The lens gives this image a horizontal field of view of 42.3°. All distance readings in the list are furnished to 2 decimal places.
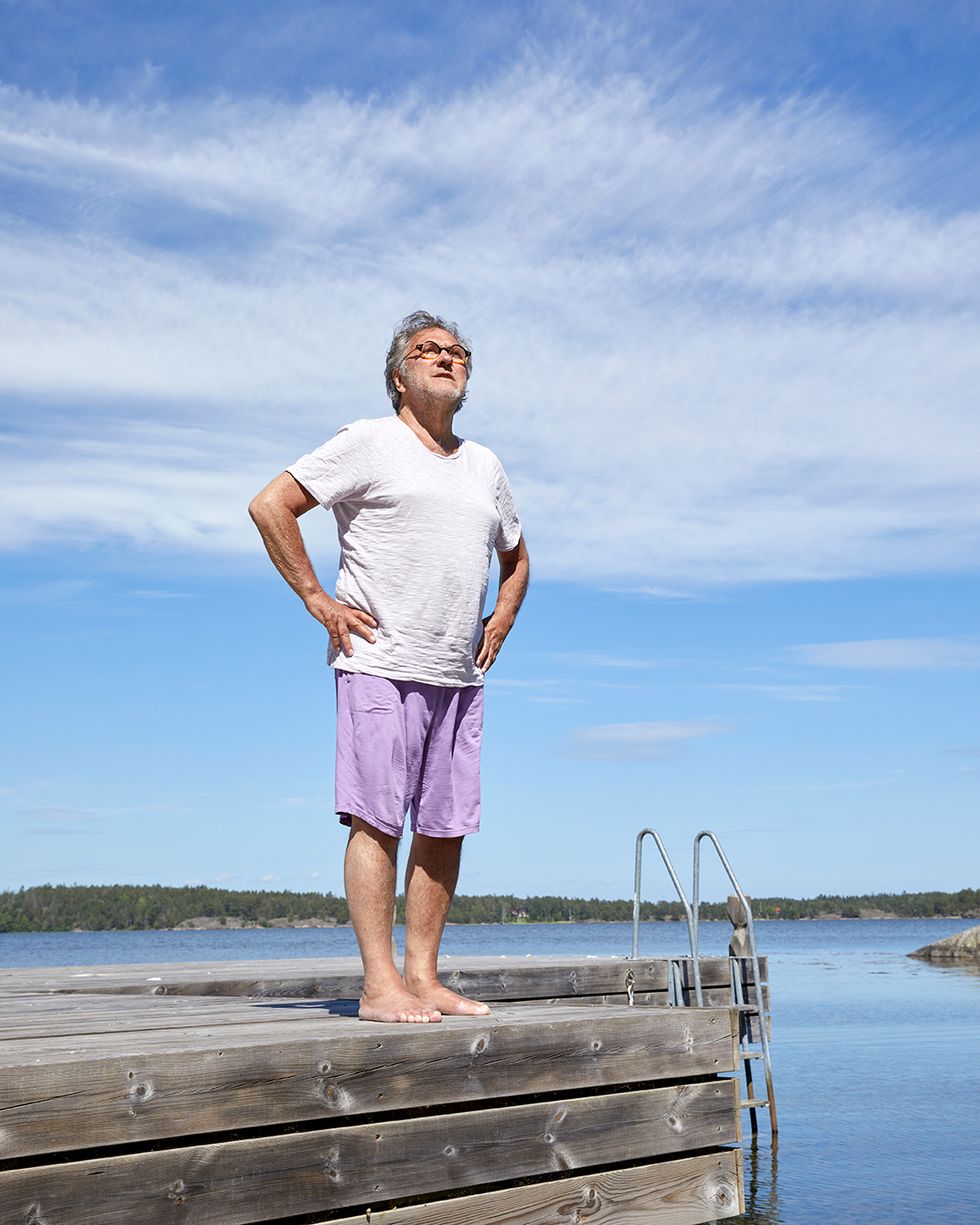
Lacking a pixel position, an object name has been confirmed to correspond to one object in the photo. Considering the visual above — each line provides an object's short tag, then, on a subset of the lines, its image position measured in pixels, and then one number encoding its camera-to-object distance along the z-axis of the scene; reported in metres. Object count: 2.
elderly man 4.19
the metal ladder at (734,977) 9.24
